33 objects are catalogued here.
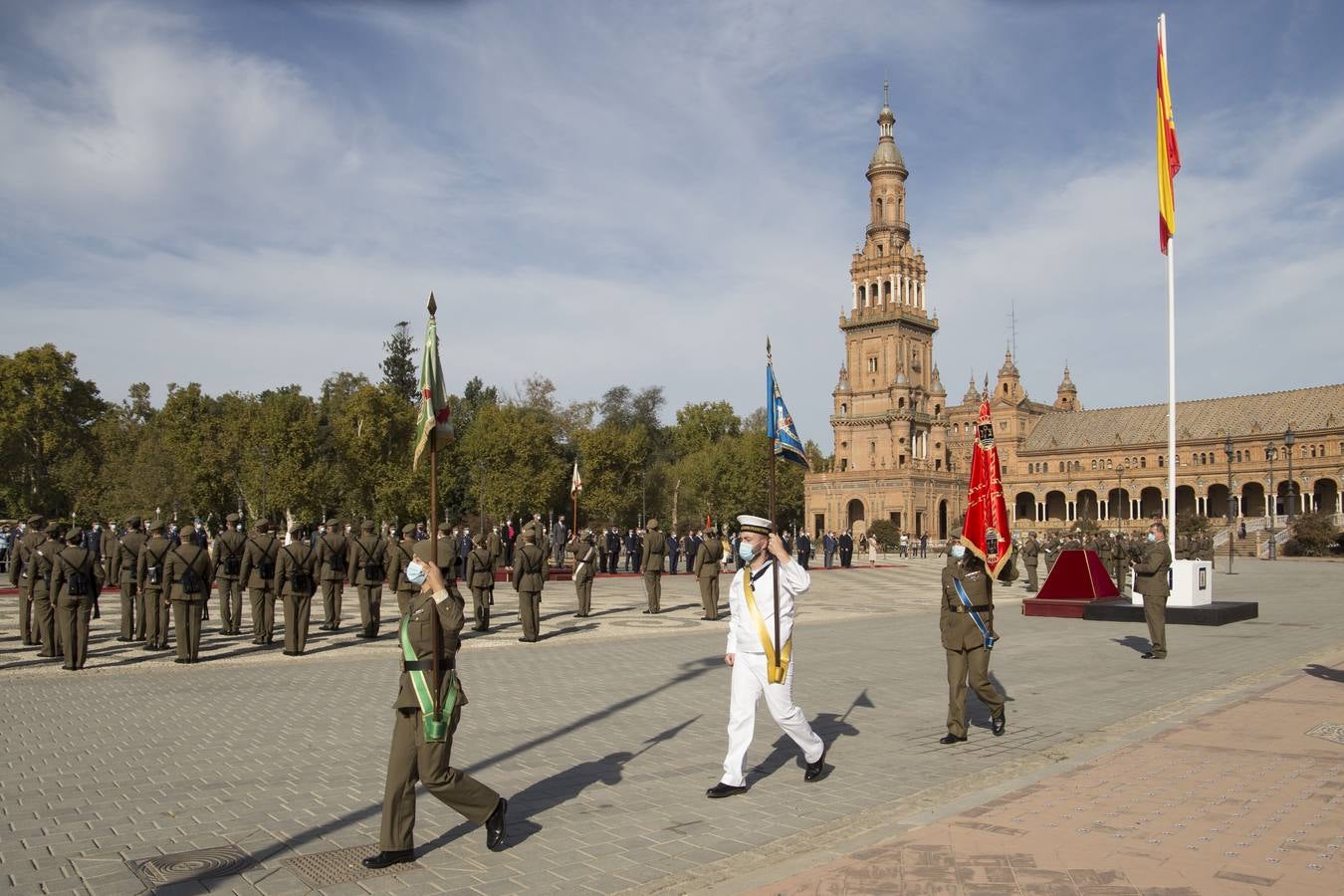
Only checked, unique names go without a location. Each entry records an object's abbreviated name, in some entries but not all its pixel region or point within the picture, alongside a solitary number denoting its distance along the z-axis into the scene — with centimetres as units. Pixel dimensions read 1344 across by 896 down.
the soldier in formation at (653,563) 2306
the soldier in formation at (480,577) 1850
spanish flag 2212
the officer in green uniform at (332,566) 1864
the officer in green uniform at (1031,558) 3228
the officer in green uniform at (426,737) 613
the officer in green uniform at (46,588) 1439
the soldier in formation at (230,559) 1691
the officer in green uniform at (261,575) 1608
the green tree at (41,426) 6462
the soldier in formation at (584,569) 2164
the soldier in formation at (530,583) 1733
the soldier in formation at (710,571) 2186
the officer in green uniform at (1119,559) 3017
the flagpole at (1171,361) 2211
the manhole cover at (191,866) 588
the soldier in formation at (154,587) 1562
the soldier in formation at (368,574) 1805
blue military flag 1341
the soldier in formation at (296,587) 1573
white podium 2148
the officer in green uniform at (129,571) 1684
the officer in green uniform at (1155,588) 1520
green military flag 768
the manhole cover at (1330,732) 923
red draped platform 2298
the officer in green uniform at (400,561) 1759
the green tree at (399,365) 9169
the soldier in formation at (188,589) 1435
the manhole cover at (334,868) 591
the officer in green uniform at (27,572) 1641
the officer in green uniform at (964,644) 951
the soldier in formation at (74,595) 1385
